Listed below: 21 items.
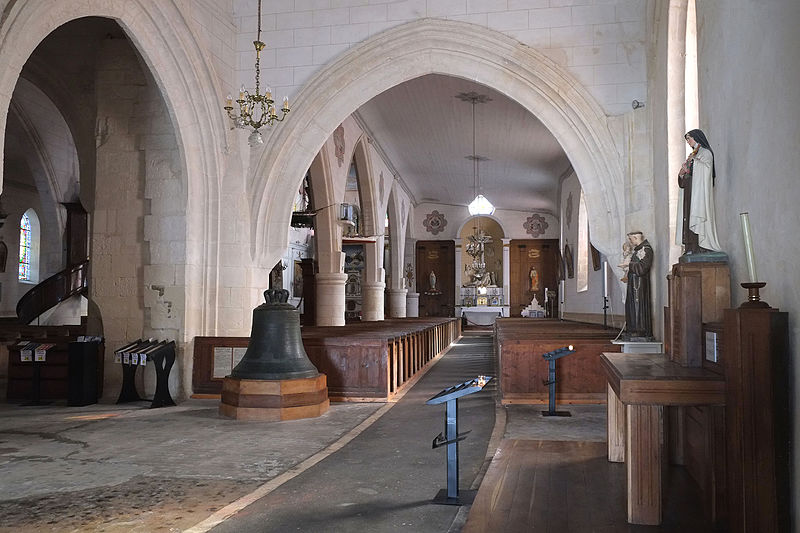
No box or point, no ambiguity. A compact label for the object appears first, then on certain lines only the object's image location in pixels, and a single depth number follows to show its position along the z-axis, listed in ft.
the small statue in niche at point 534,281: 76.13
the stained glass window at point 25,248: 58.34
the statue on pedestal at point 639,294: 21.38
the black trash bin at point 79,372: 24.94
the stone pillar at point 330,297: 45.01
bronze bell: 21.63
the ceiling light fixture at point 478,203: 54.54
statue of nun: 12.79
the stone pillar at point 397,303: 67.21
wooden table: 9.58
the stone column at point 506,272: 76.43
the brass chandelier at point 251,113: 21.40
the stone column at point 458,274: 77.15
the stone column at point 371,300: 55.06
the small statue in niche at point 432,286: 77.41
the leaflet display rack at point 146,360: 24.43
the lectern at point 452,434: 12.25
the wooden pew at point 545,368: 23.41
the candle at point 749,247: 9.61
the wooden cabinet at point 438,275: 78.12
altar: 75.56
